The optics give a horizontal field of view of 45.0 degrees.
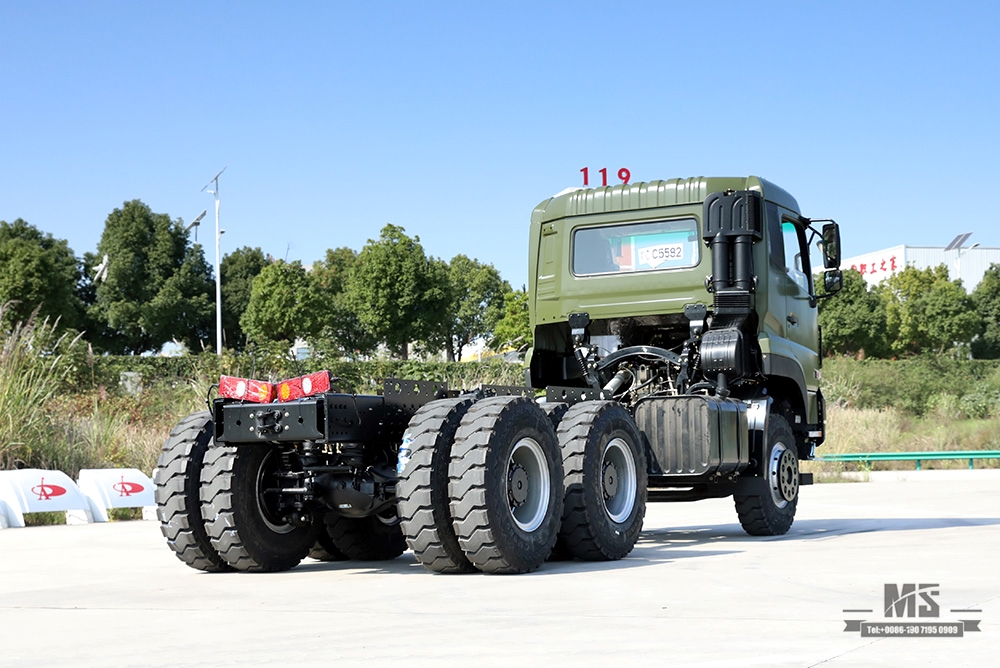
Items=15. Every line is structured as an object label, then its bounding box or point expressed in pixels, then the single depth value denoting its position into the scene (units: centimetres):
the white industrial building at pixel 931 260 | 9969
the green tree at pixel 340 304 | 6400
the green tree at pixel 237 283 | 7102
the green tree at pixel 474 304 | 7300
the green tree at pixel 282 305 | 5859
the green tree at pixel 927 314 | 6650
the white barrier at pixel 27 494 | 1254
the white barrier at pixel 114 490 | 1332
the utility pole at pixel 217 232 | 5239
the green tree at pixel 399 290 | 5816
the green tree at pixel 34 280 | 5319
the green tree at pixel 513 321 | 5941
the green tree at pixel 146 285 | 6203
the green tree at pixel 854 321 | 6100
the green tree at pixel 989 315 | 7438
